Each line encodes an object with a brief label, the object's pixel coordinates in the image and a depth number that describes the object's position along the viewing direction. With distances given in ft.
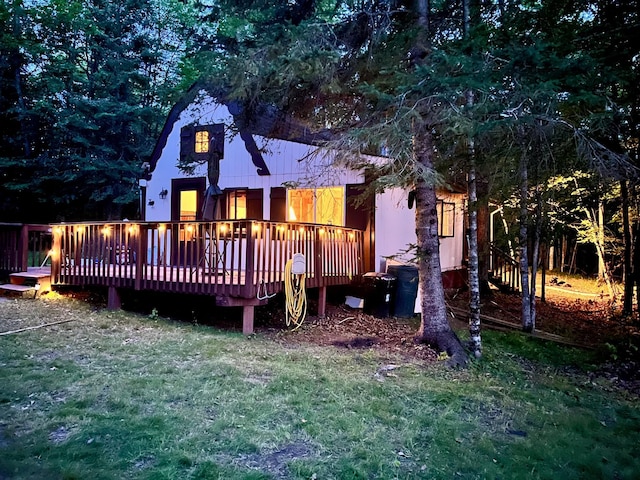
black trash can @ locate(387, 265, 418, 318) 28.53
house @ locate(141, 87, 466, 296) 30.99
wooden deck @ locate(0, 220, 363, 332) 21.39
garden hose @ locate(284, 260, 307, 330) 23.16
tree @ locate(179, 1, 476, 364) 16.40
